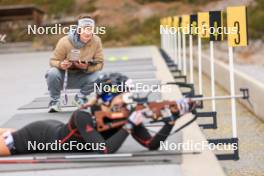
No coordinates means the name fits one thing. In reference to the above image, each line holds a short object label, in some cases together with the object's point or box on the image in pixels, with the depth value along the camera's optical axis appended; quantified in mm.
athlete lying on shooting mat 11258
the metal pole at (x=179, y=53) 31517
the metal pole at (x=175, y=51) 35297
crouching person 16453
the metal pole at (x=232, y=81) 14280
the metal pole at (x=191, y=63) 22734
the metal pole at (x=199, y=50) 20781
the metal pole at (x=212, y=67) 17669
